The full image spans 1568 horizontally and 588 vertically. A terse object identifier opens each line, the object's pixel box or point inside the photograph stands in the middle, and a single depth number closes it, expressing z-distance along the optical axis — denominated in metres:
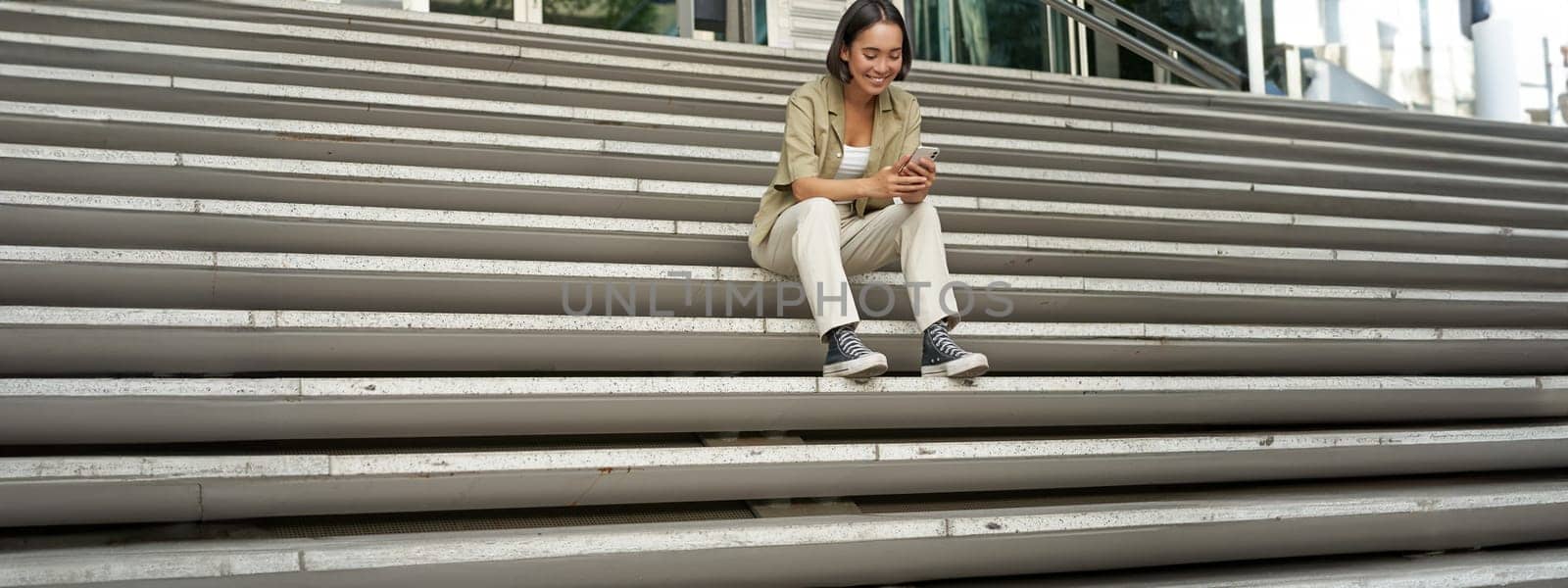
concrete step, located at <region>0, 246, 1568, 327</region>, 2.58
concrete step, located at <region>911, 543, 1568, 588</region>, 2.46
